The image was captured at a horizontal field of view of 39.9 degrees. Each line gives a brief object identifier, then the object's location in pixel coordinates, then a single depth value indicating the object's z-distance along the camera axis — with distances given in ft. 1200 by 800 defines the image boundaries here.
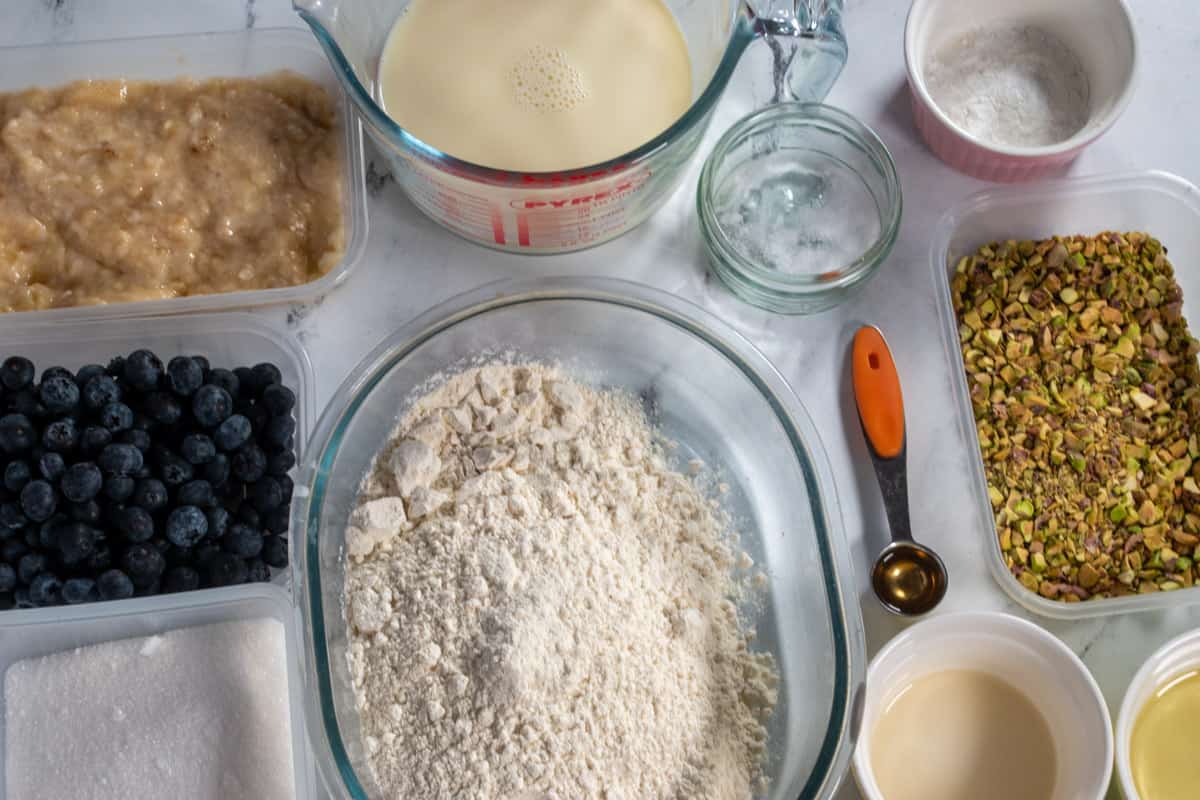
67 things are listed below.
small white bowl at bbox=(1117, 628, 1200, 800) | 1.68
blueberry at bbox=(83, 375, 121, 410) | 1.73
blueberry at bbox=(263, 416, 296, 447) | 1.76
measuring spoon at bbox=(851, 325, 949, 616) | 1.78
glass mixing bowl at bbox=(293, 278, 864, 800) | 1.64
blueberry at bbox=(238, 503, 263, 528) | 1.75
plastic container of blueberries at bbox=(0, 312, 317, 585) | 1.82
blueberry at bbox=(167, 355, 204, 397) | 1.75
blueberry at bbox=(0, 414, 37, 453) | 1.72
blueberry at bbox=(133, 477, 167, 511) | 1.72
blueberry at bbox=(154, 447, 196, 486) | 1.73
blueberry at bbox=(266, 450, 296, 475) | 1.77
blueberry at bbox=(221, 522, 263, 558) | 1.73
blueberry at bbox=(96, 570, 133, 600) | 1.71
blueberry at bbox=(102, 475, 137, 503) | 1.71
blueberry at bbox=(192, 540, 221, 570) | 1.74
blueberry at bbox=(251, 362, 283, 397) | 1.79
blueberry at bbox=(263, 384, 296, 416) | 1.77
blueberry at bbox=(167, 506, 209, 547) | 1.71
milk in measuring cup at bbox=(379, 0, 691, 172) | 1.77
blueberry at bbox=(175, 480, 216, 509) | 1.73
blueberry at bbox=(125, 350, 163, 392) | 1.75
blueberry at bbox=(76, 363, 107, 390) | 1.76
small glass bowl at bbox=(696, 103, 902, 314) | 1.85
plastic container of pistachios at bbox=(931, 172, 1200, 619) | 1.89
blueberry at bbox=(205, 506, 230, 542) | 1.73
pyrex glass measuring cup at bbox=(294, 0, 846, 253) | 1.68
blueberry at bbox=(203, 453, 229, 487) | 1.74
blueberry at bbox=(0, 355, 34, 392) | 1.75
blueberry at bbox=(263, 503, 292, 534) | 1.76
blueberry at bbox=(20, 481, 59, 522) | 1.70
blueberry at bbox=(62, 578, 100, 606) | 1.71
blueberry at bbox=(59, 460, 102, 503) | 1.70
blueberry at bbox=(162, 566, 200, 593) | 1.73
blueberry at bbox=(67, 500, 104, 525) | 1.72
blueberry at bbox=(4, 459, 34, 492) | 1.72
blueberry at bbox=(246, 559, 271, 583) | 1.75
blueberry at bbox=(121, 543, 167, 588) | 1.71
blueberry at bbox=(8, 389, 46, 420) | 1.75
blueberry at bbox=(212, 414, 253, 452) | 1.74
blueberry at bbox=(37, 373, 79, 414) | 1.73
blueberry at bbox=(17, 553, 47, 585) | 1.72
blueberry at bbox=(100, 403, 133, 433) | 1.73
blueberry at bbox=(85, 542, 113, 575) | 1.72
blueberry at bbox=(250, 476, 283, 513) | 1.75
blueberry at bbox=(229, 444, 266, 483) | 1.75
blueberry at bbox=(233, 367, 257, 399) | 1.79
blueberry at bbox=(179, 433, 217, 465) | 1.73
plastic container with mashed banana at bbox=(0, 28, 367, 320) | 1.89
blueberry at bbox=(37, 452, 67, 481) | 1.71
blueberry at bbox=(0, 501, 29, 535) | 1.72
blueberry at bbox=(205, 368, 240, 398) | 1.77
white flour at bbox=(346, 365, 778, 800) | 1.58
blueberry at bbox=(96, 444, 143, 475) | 1.71
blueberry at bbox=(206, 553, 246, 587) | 1.73
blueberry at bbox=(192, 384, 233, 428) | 1.74
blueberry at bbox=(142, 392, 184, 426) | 1.75
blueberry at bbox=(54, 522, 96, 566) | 1.70
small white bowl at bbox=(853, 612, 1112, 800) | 1.68
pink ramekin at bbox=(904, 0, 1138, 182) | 1.83
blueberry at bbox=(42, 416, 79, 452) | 1.72
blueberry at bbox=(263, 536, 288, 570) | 1.76
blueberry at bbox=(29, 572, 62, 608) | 1.71
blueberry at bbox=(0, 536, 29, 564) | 1.73
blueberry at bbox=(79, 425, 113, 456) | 1.72
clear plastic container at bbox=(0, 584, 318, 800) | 1.71
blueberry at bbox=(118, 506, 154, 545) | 1.71
